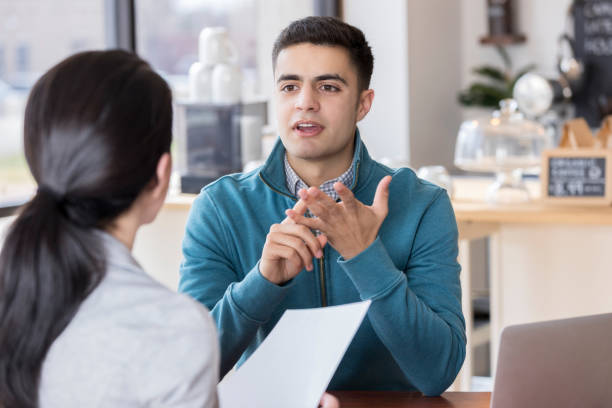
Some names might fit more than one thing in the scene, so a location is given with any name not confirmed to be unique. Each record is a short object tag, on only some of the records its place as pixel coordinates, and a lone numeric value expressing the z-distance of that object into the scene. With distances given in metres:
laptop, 1.62
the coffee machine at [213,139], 4.80
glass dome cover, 4.42
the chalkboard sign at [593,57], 7.06
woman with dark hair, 1.22
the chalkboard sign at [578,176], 4.14
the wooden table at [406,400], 1.95
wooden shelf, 7.46
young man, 2.13
